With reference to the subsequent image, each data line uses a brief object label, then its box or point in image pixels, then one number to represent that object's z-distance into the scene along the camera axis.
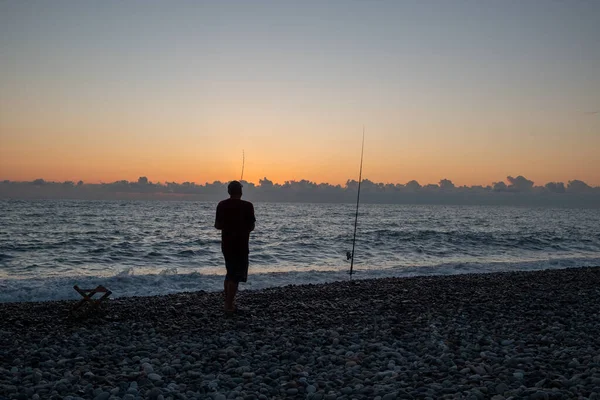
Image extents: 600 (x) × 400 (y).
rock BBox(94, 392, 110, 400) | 4.68
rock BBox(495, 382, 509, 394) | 4.71
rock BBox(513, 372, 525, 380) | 5.08
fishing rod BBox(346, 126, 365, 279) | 14.49
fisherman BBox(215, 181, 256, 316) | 8.00
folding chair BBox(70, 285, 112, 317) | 7.97
